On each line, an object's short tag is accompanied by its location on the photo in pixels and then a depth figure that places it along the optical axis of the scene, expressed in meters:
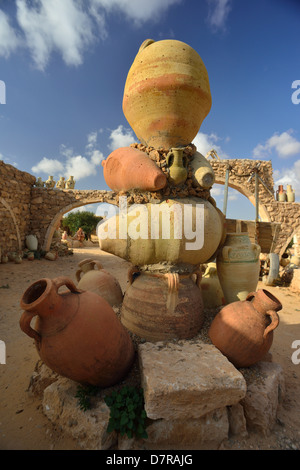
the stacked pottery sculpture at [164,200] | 2.29
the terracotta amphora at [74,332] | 1.64
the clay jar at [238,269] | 2.71
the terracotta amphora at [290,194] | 12.68
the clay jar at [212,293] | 3.08
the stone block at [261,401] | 1.89
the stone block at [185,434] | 1.69
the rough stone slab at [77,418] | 1.62
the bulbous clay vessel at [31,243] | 9.57
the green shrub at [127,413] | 1.64
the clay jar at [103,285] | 2.90
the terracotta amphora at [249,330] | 2.04
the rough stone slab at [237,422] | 1.84
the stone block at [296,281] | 7.47
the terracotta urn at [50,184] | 12.11
